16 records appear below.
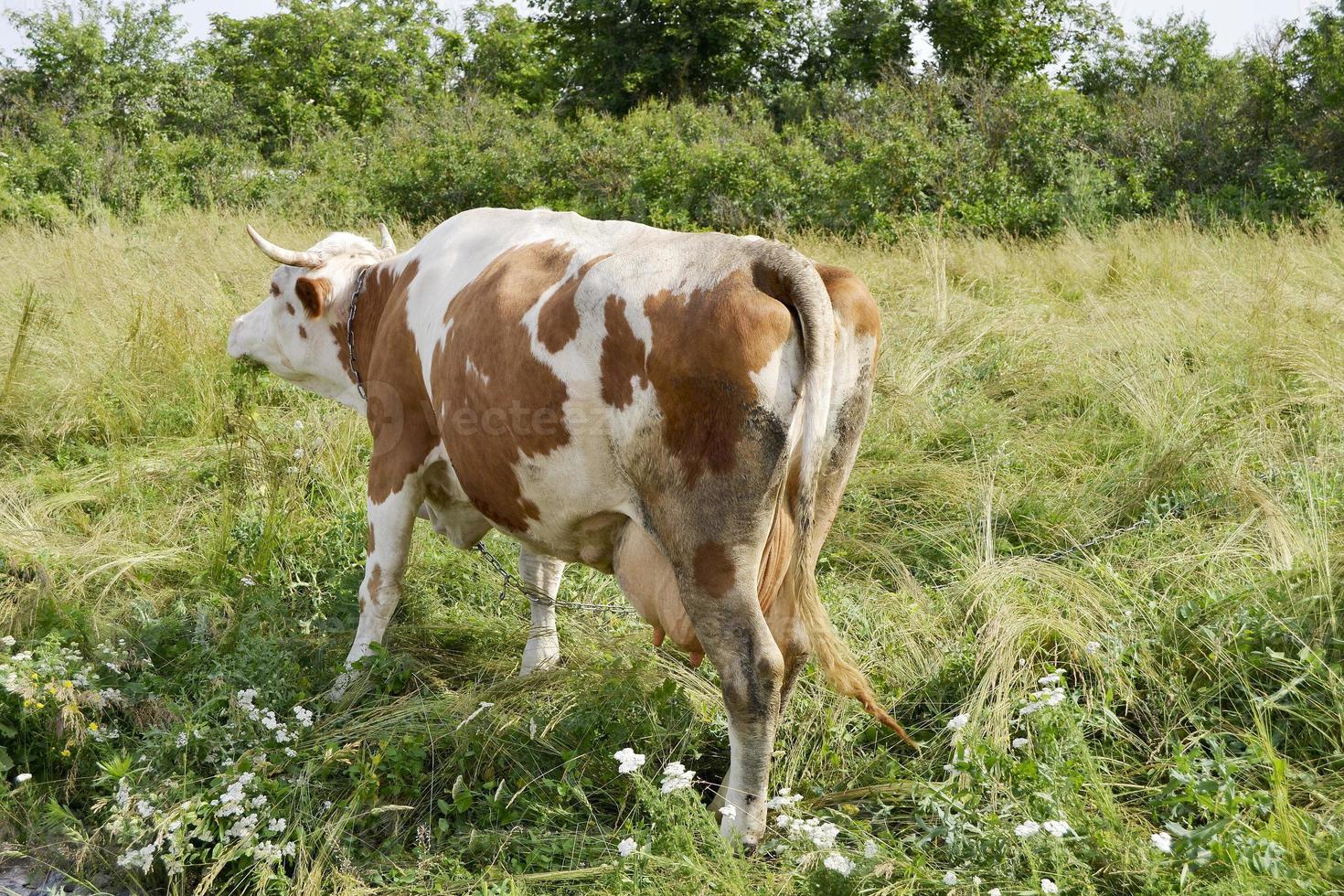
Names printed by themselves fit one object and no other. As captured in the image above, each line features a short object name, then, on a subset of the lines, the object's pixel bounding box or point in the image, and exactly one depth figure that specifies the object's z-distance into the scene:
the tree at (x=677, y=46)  20.44
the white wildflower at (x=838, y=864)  2.36
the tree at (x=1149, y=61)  23.02
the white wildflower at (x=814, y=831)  2.48
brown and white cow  2.64
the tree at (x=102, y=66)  19.75
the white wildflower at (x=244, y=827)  2.87
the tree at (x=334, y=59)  25.53
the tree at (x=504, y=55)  27.66
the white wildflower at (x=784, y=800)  2.74
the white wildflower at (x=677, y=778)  2.47
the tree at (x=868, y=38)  20.30
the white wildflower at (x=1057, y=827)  2.28
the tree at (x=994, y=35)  19.52
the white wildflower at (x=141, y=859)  2.79
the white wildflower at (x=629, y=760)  2.46
